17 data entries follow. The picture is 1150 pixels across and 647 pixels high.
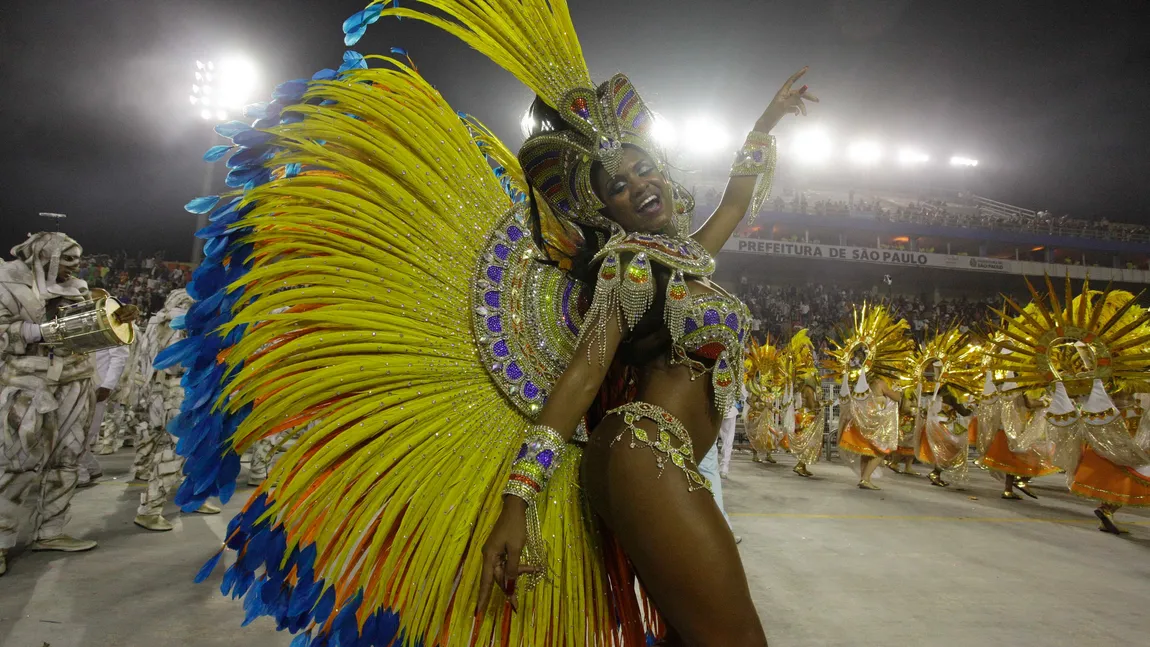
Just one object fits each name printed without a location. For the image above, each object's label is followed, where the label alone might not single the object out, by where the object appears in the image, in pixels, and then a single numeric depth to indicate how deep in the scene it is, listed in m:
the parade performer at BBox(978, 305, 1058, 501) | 7.57
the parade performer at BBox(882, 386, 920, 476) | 9.78
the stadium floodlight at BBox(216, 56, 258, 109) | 10.27
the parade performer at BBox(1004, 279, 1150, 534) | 5.76
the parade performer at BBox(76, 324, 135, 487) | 5.50
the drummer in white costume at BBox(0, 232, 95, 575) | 3.60
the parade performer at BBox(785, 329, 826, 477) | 9.78
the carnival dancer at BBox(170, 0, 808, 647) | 1.46
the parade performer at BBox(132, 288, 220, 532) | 4.48
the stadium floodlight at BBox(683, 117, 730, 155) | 21.17
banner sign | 23.89
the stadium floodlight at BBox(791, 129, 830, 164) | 28.62
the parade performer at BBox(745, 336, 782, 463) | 11.35
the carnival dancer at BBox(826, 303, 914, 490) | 8.51
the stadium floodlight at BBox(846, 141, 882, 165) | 30.55
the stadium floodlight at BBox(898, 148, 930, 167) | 31.59
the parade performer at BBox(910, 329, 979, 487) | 8.69
